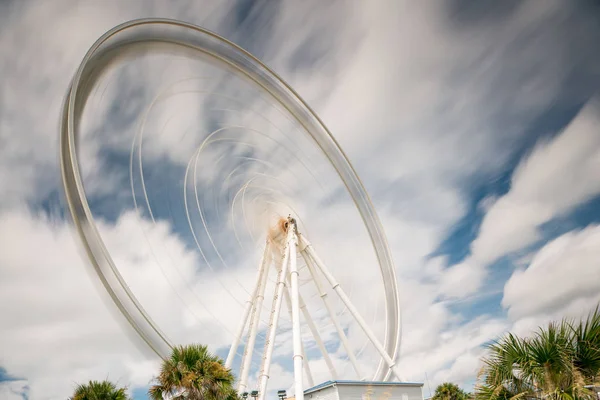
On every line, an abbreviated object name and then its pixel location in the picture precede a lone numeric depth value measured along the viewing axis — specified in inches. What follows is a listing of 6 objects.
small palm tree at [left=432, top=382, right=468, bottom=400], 1722.2
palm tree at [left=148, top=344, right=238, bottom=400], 544.1
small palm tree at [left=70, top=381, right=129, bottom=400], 558.3
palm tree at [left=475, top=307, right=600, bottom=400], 295.2
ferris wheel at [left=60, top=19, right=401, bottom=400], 626.8
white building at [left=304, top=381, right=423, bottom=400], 789.9
